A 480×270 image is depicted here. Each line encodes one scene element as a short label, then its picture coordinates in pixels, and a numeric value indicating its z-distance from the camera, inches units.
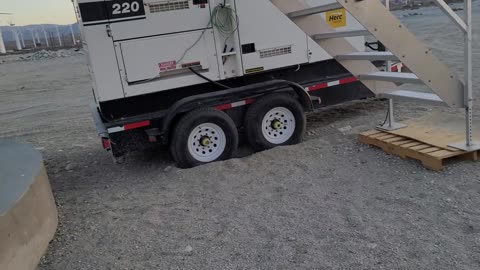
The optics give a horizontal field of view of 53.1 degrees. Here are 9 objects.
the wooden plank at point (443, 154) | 202.4
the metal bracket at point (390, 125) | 250.6
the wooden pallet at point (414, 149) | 204.7
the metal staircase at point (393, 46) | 200.8
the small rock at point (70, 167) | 278.6
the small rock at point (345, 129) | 286.9
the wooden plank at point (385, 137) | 237.9
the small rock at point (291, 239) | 159.6
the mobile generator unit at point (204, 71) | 238.8
